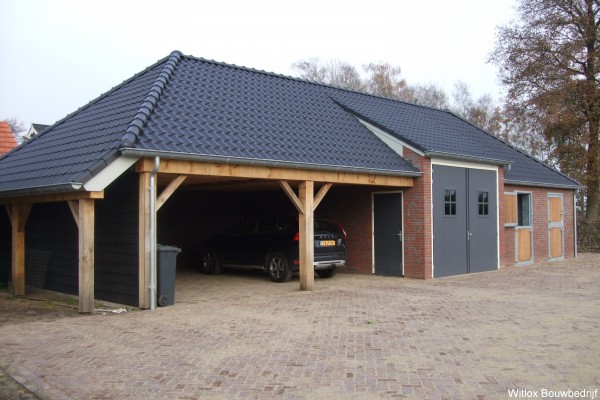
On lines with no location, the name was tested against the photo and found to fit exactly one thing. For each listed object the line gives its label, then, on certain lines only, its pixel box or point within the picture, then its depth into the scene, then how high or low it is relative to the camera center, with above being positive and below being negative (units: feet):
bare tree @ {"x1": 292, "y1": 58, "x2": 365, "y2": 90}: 145.18 +34.73
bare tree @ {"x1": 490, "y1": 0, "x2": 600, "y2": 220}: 93.45 +22.26
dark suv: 45.16 -2.62
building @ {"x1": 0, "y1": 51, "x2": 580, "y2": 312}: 32.76 +2.47
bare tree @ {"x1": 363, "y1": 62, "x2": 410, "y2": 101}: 145.59 +32.77
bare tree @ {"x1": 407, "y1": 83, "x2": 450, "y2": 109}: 157.89 +32.29
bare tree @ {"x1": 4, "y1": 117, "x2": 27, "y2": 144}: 167.84 +25.27
